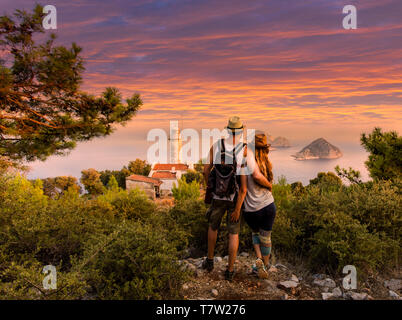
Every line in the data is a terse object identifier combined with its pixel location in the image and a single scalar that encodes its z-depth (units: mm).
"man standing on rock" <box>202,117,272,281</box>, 4027
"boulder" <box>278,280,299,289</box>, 4355
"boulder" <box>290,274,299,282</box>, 4650
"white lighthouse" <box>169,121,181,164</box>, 58406
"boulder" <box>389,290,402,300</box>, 4398
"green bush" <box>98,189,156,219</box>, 8695
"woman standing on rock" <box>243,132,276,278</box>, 4238
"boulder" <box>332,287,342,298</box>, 4362
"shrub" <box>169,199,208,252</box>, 6371
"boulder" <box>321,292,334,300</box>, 4250
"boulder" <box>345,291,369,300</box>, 4257
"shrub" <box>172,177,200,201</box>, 20383
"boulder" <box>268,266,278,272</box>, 4930
